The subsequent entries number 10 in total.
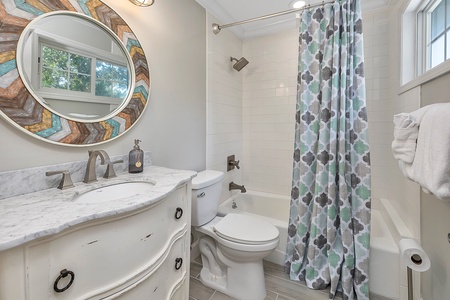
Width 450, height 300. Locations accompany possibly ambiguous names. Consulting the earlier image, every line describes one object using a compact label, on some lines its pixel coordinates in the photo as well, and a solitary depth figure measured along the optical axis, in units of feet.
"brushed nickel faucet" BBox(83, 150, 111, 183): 3.51
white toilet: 4.68
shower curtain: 4.99
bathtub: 4.82
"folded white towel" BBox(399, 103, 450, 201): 2.29
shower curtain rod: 5.55
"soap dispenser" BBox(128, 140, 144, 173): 4.15
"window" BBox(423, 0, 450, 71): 4.02
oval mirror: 3.11
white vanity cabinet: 1.84
